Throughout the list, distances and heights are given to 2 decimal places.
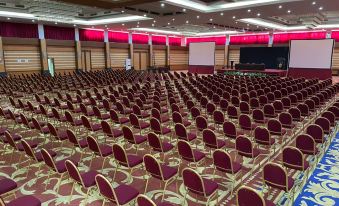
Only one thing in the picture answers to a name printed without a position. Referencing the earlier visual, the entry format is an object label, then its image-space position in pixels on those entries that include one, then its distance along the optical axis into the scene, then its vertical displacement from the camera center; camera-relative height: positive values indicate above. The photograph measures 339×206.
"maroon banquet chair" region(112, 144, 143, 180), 4.21 -1.56
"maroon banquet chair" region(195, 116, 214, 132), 6.36 -1.39
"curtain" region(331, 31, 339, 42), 24.72 +3.21
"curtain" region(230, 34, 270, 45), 28.69 +3.32
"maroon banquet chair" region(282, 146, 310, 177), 4.00 -1.45
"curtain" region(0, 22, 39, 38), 18.72 +2.75
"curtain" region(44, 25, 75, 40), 21.19 +2.88
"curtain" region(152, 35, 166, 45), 31.21 +3.38
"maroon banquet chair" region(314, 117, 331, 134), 5.78 -1.25
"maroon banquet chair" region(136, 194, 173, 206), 2.47 -1.32
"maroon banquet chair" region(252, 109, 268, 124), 7.08 -1.35
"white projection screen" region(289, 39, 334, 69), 19.22 +1.14
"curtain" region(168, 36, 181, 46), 33.53 +3.53
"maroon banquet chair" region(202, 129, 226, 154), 5.12 -1.47
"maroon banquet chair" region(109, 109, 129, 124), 7.15 -1.46
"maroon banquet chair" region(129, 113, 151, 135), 6.62 -1.47
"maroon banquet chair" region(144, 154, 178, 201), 3.74 -1.56
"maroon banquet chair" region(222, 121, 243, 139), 5.79 -1.42
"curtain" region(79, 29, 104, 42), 23.58 +2.99
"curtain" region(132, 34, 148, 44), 28.64 +3.24
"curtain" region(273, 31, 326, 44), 25.41 +3.30
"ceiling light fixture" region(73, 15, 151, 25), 17.87 +3.47
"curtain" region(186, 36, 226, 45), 32.06 +3.71
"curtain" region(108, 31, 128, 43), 25.83 +3.12
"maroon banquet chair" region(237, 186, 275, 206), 2.60 -1.35
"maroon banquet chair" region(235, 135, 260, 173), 4.60 -1.45
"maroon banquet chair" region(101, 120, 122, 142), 5.89 -1.50
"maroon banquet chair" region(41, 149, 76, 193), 3.98 -1.57
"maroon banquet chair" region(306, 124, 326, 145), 5.20 -1.31
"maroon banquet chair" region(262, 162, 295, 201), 3.38 -1.49
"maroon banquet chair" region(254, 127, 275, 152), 5.28 -1.43
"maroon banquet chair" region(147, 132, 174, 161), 4.93 -1.51
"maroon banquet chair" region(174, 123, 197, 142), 5.66 -1.48
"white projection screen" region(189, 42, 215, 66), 25.52 +1.41
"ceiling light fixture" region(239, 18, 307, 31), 19.37 +3.71
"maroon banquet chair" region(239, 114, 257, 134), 6.43 -1.39
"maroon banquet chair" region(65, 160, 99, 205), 3.49 -1.59
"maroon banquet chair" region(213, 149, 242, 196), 3.90 -1.49
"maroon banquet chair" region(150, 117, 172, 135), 6.18 -1.48
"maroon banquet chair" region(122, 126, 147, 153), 5.46 -1.53
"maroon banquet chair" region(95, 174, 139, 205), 3.04 -1.62
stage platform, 22.08 -0.35
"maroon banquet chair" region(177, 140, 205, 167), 4.43 -1.52
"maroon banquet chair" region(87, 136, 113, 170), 4.68 -1.55
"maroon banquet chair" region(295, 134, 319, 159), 4.61 -1.39
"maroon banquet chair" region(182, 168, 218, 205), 3.25 -1.54
